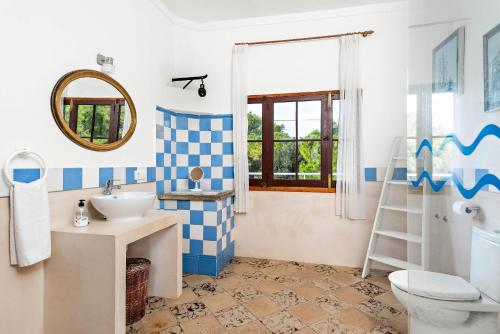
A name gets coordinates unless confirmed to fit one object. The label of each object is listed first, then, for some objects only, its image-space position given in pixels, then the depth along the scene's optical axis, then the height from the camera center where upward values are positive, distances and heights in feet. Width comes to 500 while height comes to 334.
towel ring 4.92 +0.12
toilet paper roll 4.03 -0.61
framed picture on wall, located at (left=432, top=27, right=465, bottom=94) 4.16 +1.57
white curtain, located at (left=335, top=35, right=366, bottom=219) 9.54 +1.09
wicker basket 6.47 -2.86
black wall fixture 10.12 +2.84
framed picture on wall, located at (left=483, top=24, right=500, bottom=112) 3.50 +1.21
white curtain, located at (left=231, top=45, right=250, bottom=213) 10.41 +1.25
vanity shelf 5.37 -2.17
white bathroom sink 6.32 -0.90
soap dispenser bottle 6.05 -1.11
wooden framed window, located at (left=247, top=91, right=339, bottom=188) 10.09 +0.96
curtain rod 9.61 +4.45
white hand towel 4.97 -1.03
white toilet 4.03 -2.12
